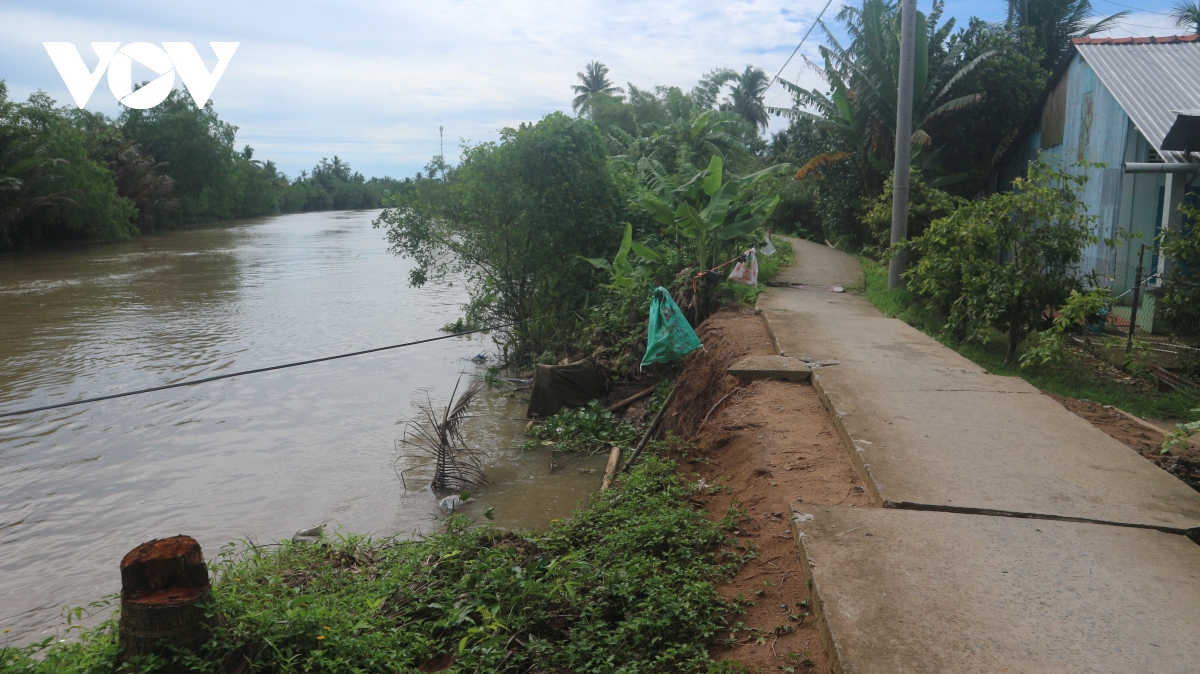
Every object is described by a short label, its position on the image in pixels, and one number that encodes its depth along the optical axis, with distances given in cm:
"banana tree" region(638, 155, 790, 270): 990
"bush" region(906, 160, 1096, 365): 802
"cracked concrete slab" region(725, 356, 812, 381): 621
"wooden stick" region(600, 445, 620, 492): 694
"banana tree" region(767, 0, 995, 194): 1705
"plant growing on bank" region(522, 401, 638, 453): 877
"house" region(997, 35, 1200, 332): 979
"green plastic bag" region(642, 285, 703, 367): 806
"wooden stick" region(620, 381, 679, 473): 688
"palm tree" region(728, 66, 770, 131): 4916
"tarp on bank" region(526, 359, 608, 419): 998
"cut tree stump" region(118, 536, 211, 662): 303
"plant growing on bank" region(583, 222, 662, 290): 1003
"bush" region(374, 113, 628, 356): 1252
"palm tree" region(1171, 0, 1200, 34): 2808
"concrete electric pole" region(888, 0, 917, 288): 1028
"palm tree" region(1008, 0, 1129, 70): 2530
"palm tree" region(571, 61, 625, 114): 6050
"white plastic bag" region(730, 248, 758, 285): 1065
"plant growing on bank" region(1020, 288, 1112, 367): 684
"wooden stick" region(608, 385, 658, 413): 938
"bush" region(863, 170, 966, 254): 1216
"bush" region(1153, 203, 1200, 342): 732
